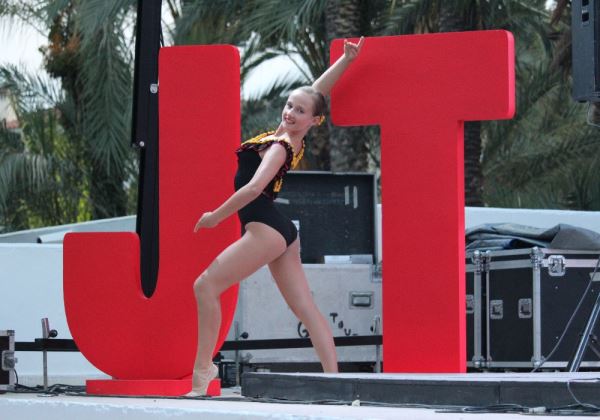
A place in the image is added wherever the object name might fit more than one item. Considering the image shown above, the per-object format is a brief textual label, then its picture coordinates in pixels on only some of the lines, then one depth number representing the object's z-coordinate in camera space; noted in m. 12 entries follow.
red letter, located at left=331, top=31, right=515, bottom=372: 12.91
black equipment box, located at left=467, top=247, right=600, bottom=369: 15.95
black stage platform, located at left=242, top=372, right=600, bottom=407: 9.37
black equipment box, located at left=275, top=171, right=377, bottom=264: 18.53
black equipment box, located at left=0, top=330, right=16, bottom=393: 13.40
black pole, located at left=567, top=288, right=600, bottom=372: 13.48
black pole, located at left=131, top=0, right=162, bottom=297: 13.21
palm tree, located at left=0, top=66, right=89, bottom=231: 41.42
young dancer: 11.91
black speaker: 11.55
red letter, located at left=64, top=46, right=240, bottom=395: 12.89
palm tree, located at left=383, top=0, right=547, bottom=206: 31.27
